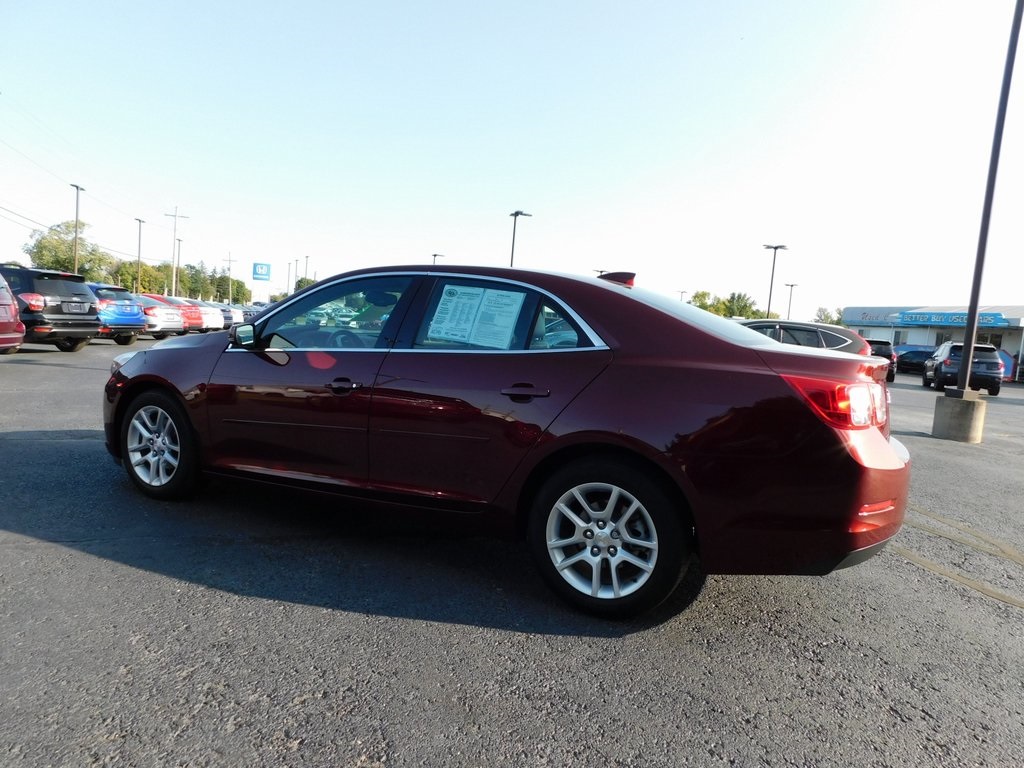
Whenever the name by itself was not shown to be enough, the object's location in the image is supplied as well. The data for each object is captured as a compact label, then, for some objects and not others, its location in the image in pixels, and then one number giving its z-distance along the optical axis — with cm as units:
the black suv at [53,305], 1258
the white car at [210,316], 2556
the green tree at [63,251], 8206
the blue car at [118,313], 1639
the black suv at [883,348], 2309
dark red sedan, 267
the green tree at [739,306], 8644
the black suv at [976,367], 1952
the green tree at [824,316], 12382
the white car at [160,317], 1947
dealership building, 3734
